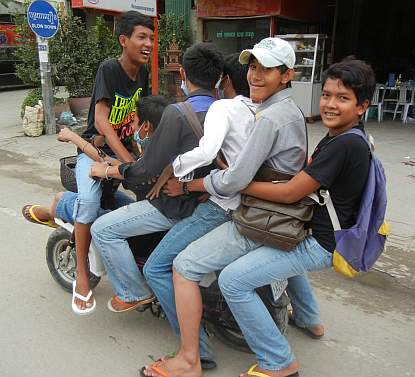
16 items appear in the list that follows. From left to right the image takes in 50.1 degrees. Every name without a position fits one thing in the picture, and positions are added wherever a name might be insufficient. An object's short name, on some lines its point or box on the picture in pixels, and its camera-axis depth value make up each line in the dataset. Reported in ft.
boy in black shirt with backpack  6.12
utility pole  26.58
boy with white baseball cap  6.39
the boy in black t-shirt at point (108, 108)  8.93
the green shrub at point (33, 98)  29.43
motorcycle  7.74
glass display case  31.48
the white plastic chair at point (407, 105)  32.88
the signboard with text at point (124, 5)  23.97
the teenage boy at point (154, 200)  7.13
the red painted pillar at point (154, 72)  25.70
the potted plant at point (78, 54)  29.68
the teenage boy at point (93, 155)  8.02
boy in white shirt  6.66
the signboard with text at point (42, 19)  24.73
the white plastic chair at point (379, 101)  33.52
